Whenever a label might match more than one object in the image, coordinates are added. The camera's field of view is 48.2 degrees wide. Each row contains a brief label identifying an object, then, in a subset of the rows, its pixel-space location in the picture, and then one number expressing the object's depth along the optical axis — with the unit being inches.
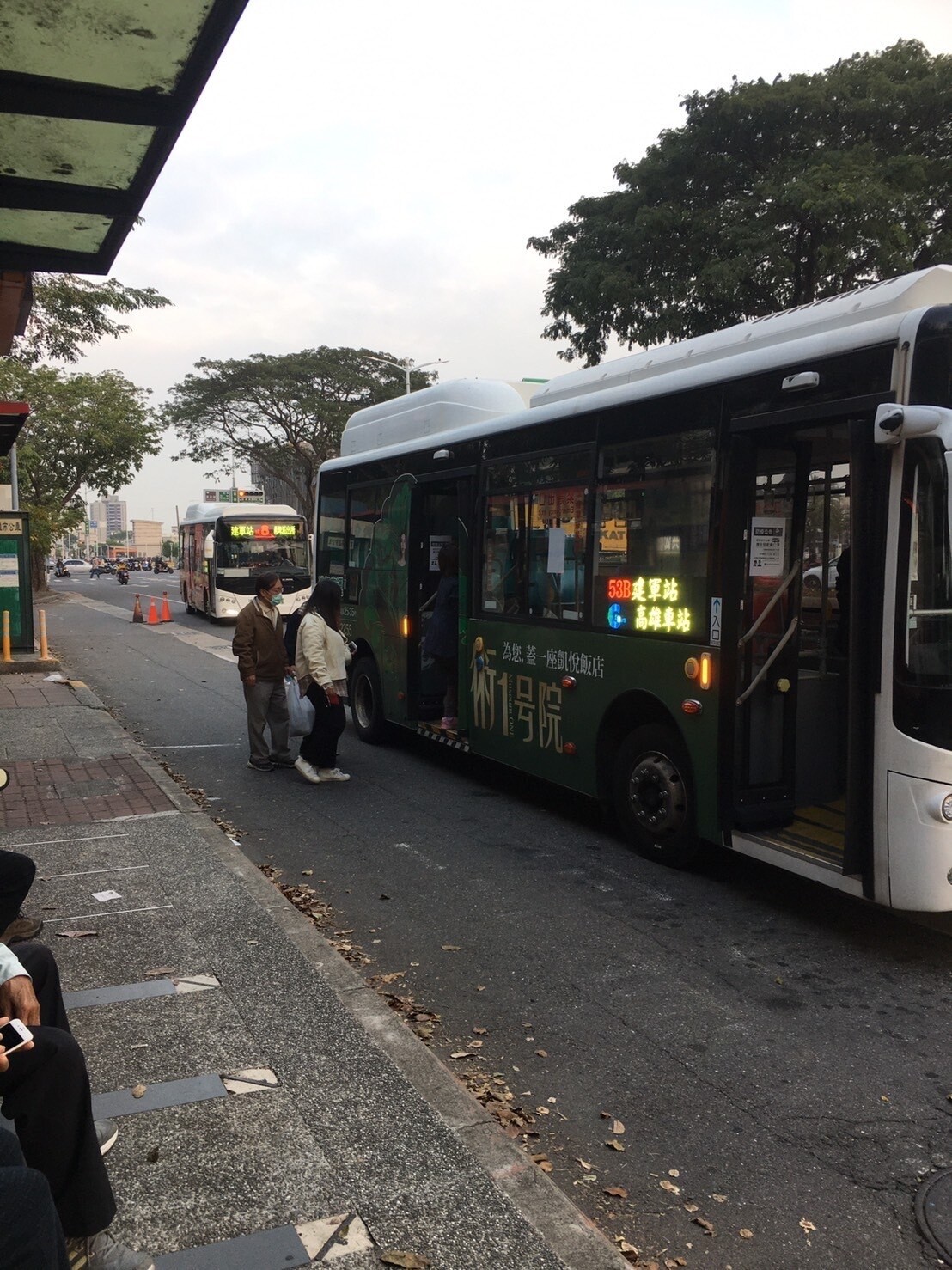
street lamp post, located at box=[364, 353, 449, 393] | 1844.2
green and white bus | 196.7
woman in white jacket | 366.0
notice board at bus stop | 714.2
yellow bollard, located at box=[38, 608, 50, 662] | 681.6
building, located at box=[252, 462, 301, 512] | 3248.0
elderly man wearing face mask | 382.3
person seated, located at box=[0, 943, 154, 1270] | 99.3
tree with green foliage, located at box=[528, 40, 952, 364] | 762.2
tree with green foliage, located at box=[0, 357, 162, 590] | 1373.0
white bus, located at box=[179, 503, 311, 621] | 1084.5
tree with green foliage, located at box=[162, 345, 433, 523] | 1877.5
